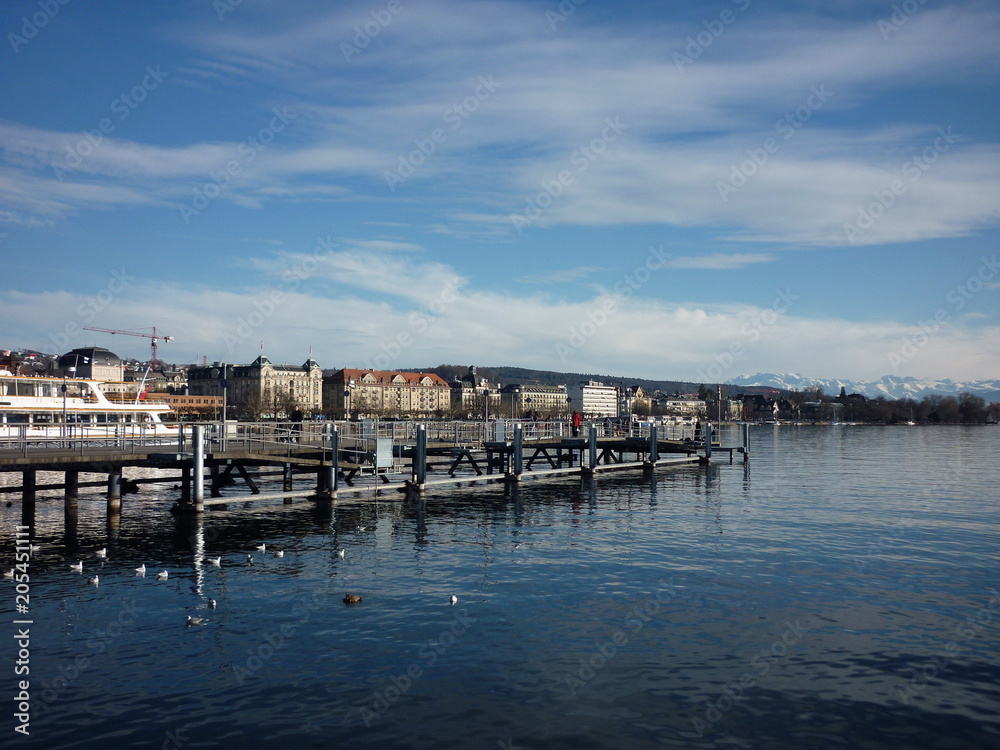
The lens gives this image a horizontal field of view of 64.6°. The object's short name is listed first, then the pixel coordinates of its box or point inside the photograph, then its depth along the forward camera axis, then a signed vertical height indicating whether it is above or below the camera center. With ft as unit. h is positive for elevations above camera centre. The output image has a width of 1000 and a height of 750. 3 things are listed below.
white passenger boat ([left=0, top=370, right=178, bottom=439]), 167.84 -1.70
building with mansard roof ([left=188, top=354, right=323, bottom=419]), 586.45 -4.75
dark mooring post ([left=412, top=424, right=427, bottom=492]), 138.82 -10.82
